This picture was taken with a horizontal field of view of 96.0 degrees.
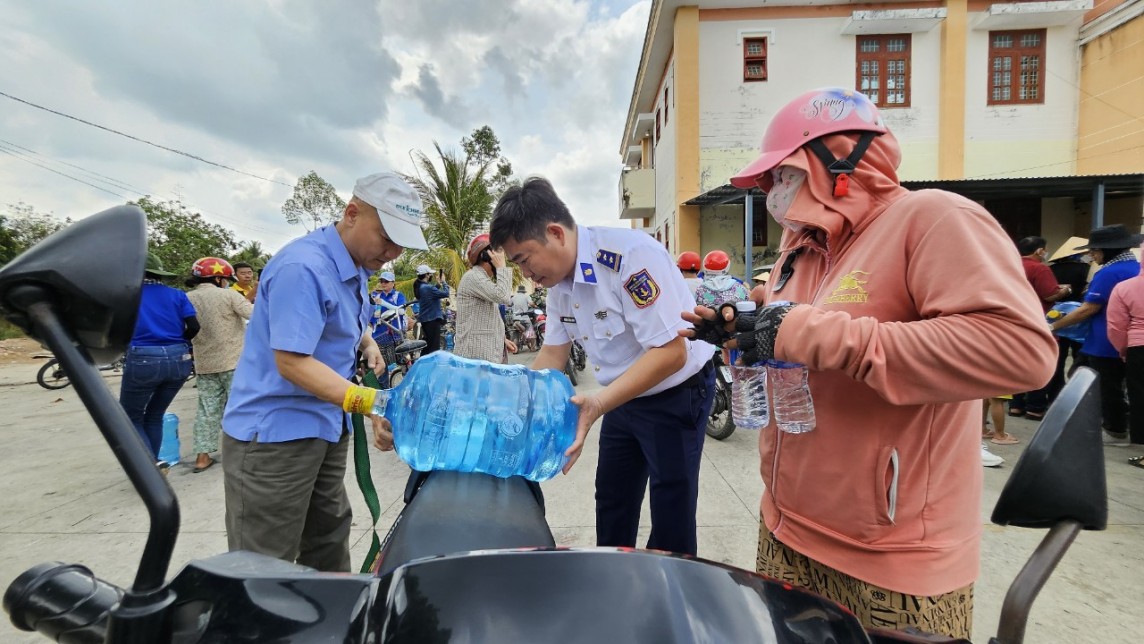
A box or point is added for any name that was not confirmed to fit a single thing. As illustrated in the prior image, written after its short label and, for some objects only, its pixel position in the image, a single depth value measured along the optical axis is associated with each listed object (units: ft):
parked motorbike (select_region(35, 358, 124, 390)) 31.58
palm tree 50.70
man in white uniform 6.16
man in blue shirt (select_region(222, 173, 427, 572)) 5.49
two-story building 40.57
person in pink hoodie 3.07
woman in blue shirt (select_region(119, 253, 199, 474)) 13.33
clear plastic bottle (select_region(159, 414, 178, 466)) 15.19
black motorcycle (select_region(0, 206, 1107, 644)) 2.15
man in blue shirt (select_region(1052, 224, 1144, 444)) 15.15
